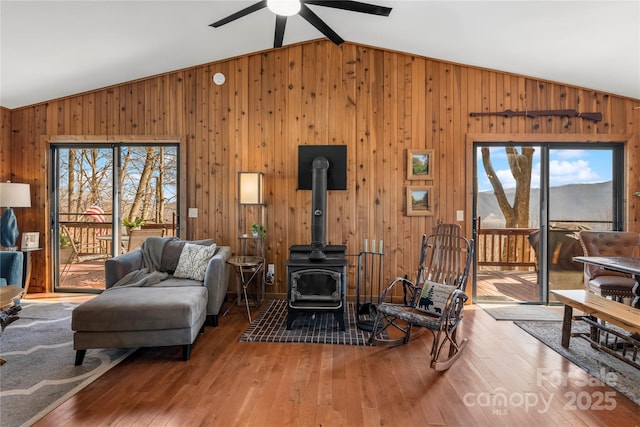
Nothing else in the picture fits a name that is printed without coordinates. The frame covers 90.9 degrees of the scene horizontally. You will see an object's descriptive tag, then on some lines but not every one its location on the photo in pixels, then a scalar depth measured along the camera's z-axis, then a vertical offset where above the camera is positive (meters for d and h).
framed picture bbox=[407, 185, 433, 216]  4.09 +0.14
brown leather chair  3.27 -0.40
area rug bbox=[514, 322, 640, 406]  2.21 -1.22
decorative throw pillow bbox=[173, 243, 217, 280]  3.34 -0.56
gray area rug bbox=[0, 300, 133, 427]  1.95 -1.21
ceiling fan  2.21 +1.48
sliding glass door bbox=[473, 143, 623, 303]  4.11 +0.18
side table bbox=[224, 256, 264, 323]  3.45 -0.69
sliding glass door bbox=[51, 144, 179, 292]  4.43 +0.15
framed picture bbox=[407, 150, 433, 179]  4.08 +0.59
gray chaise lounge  2.42 -0.86
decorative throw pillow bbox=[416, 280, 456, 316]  2.70 -0.76
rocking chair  2.47 -0.81
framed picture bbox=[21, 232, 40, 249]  4.13 -0.42
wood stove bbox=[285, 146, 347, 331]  3.14 -0.69
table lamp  3.87 -0.01
